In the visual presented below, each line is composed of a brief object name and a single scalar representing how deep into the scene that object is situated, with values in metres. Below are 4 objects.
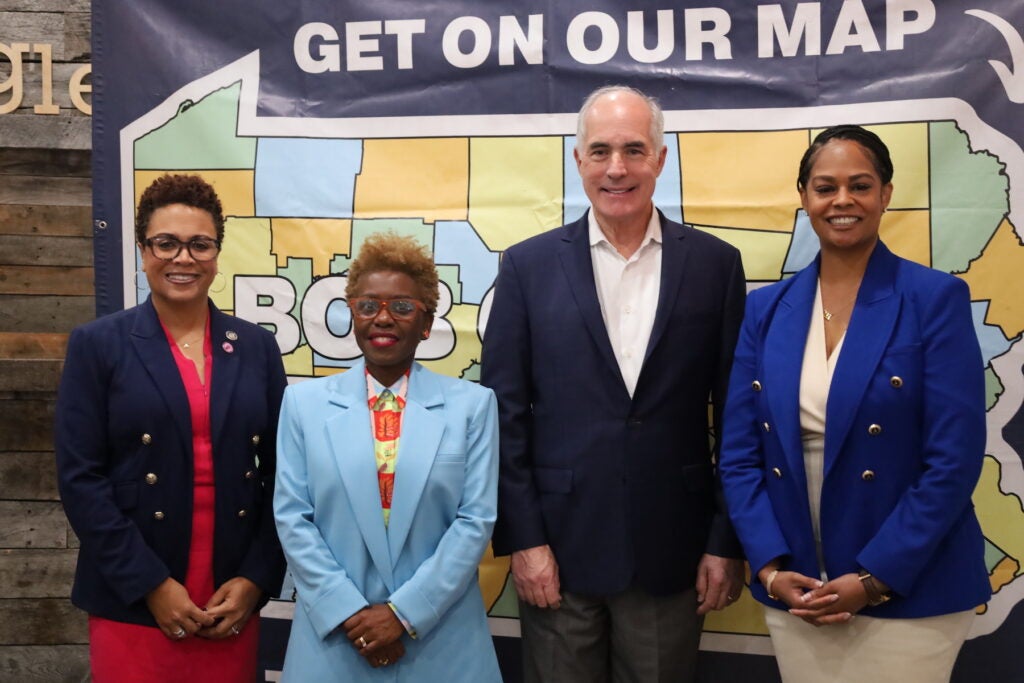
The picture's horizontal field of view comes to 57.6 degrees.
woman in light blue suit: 1.98
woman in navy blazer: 2.10
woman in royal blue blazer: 1.93
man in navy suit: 2.22
